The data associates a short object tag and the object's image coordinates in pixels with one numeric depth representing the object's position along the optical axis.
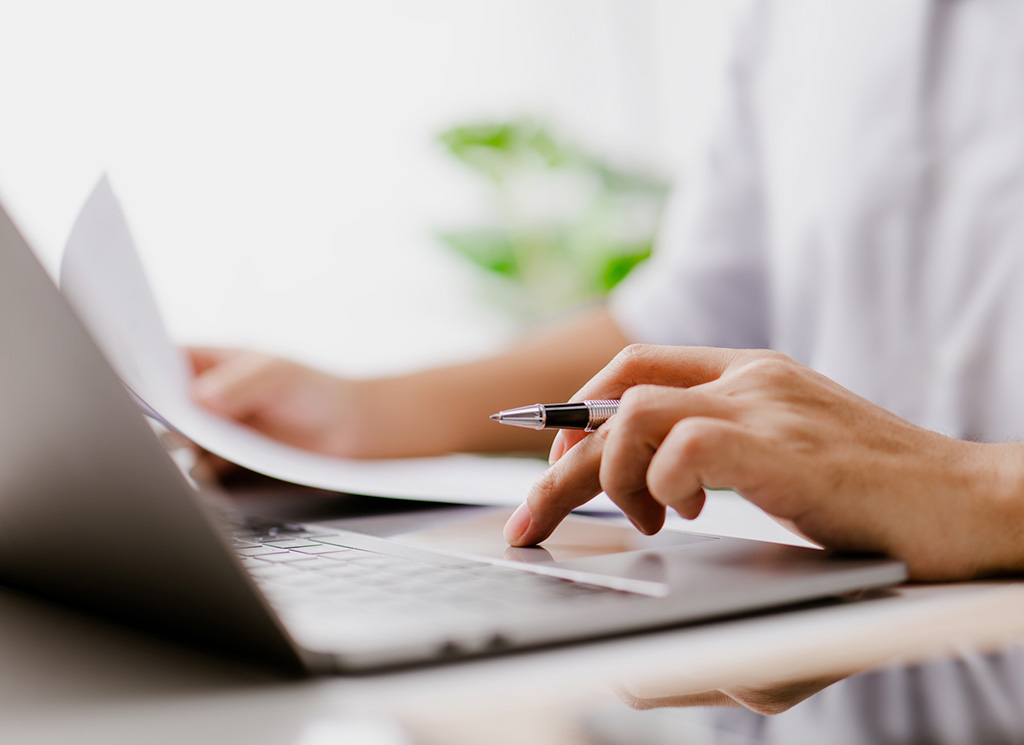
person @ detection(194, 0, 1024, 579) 0.23
